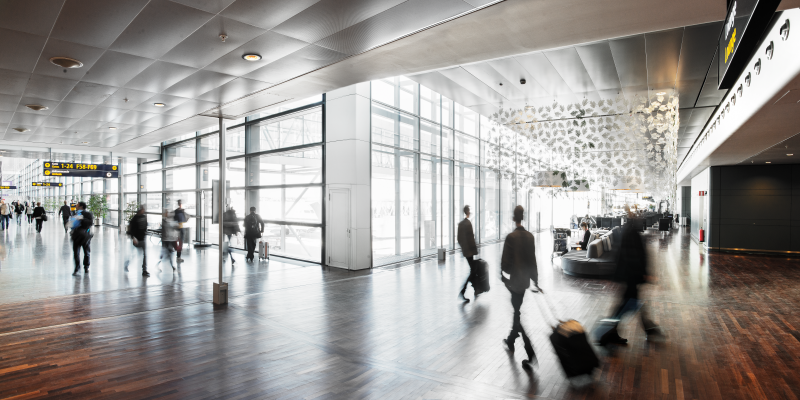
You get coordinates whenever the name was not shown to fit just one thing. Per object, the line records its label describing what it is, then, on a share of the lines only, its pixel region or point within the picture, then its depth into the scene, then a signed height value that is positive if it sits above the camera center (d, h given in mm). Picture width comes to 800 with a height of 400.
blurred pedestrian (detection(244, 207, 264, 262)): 11203 -872
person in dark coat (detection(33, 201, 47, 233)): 18059 -641
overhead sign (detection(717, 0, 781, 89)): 1994 +970
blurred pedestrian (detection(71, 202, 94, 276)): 8711 -771
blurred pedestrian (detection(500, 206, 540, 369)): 4293 -724
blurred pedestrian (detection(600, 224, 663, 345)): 4727 -869
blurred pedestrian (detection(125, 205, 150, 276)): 8898 -713
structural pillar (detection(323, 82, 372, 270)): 9734 +850
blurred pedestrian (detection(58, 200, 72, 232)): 19359 -640
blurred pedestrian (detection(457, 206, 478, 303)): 6863 -769
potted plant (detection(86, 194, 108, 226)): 22000 -377
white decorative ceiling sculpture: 9859 +1791
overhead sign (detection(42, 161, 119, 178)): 15781 +1310
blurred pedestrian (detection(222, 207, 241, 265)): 11398 -723
